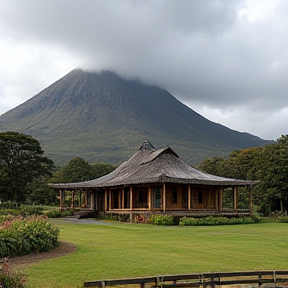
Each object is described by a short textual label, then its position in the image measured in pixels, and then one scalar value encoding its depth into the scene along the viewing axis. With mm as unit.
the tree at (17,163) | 41719
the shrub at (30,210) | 29614
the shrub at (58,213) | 32594
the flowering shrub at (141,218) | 26236
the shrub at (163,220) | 24875
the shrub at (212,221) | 24828
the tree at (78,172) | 48494
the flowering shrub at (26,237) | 11016
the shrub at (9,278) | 6965
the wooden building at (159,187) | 27609
